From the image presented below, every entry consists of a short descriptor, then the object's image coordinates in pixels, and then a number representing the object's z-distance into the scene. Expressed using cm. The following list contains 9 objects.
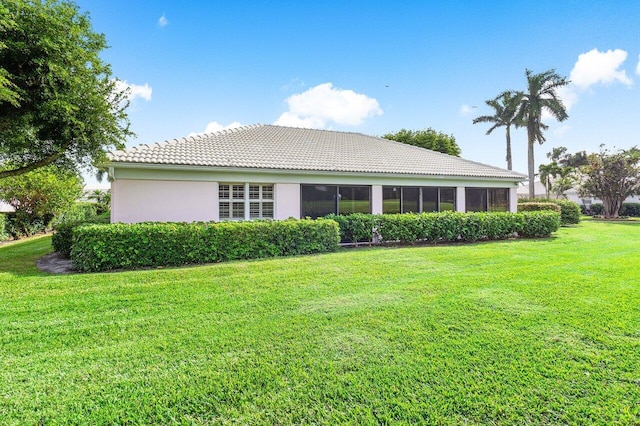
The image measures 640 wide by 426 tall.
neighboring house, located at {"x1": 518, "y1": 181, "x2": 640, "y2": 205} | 4022
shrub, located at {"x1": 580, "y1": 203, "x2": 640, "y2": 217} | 3139
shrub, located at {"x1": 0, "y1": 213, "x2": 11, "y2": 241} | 1409
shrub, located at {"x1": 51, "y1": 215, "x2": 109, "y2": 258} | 930
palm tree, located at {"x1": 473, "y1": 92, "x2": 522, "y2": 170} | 3146
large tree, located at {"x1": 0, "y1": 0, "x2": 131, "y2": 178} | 702
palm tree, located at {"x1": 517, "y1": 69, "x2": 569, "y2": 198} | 2934
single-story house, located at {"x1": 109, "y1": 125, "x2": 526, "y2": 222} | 1026
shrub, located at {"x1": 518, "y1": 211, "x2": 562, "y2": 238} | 1304
